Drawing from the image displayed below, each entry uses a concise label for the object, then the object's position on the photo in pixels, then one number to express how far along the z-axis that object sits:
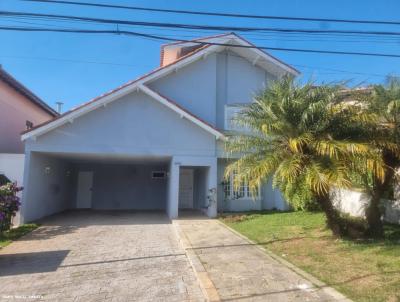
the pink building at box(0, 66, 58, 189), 14.38
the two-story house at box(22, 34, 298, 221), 14.34
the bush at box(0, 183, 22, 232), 9.92
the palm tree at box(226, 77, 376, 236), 8.14
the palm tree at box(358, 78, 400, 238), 8.58
